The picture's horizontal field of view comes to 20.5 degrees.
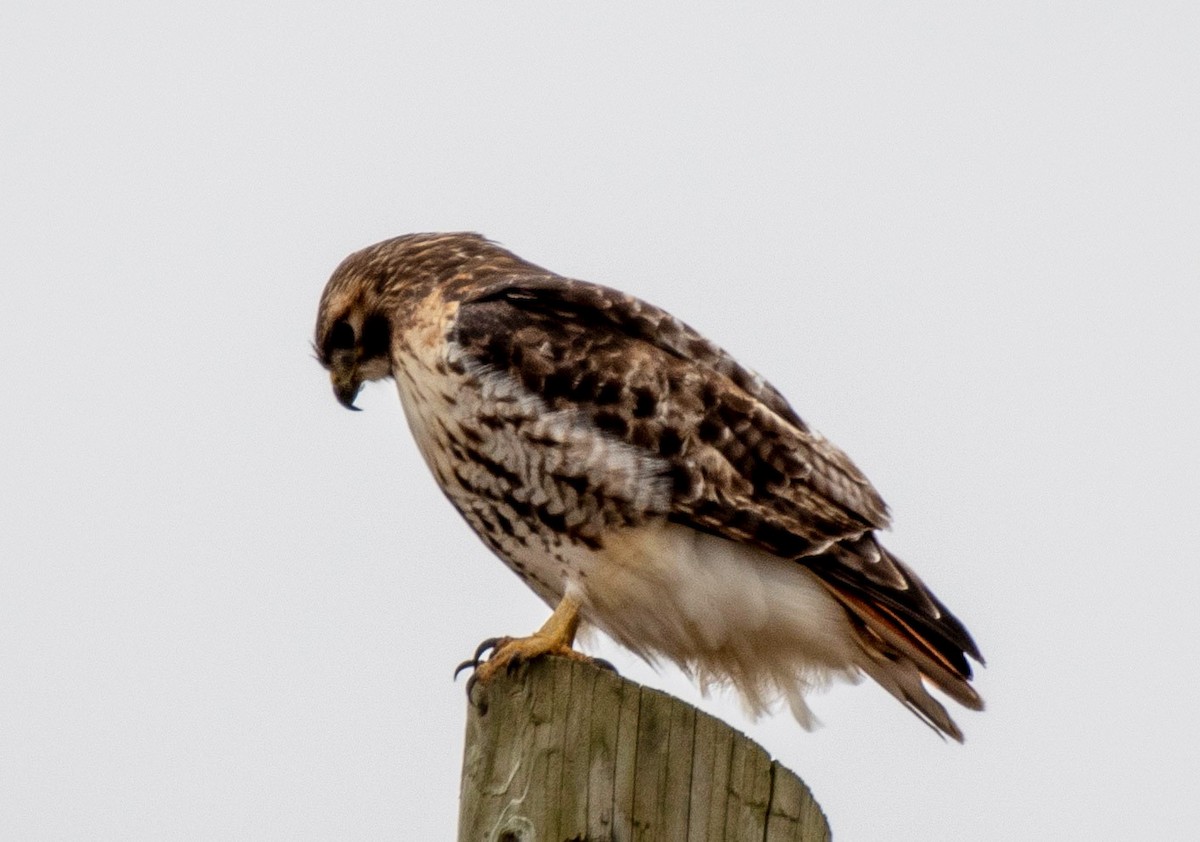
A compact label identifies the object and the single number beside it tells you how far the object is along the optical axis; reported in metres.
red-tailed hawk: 8.95
